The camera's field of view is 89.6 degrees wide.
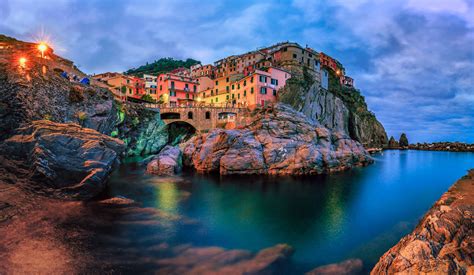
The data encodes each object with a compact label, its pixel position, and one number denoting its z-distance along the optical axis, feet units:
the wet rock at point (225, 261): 33.71
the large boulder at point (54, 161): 59.06
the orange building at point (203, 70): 285.88
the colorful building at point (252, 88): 173.58
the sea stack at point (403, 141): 388.45
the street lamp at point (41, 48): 108.27
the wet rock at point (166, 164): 109.40
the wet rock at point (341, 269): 33.76
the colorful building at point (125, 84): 222.07
